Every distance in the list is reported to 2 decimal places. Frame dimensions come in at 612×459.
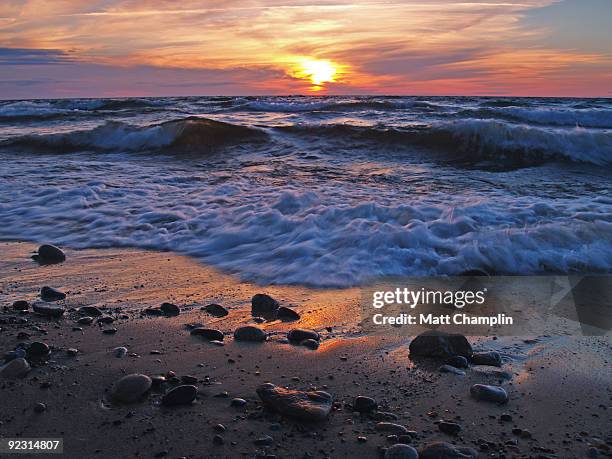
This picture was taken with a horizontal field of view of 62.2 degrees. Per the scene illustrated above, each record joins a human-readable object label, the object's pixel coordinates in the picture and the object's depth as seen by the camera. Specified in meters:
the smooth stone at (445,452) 1.83
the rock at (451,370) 2.52
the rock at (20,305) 3.25
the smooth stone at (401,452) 1.84
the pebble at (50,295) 3.46
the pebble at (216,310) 3.25
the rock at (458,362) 2.59
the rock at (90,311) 3.22
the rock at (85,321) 3.08
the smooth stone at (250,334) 2.88
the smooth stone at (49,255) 4.37
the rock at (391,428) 2.01
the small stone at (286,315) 3.18
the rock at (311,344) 2.80
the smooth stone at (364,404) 2.17
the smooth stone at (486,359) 2.61
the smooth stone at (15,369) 2.40
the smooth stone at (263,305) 3.28
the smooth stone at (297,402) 2.08
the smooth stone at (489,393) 2.26
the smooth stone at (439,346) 2.69
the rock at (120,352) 2.67
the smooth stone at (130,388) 2.23
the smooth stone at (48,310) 3.17
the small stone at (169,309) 3.24
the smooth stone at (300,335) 2.87
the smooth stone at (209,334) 2.89
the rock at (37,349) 2.62
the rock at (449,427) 2.03
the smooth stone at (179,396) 2.19
